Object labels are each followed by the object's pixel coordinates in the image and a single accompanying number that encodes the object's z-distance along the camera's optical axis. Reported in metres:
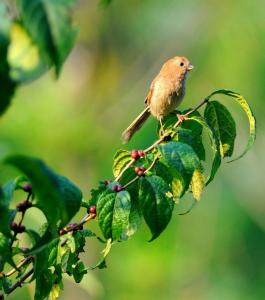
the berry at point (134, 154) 4.91
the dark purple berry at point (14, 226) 4.30
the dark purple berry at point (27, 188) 4.27
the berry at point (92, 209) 4.97
